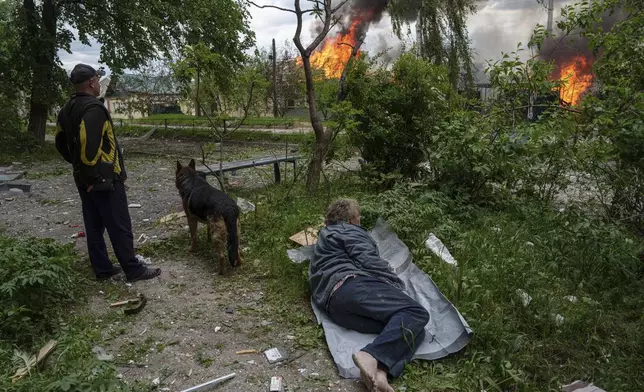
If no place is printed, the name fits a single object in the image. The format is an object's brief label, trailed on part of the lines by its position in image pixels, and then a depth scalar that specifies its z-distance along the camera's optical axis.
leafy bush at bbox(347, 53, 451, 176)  7.98
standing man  4.50
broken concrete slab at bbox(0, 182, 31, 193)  9.22
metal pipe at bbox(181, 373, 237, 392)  3.13
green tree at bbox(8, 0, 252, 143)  14.49
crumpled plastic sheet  3.45
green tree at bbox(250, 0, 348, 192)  7.45
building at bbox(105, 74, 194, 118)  32.20
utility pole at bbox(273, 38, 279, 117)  29.55
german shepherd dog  5.04
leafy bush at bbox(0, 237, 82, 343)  3.58
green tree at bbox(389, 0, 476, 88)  20.50
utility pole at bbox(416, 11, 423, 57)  20.84
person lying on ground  3.22
